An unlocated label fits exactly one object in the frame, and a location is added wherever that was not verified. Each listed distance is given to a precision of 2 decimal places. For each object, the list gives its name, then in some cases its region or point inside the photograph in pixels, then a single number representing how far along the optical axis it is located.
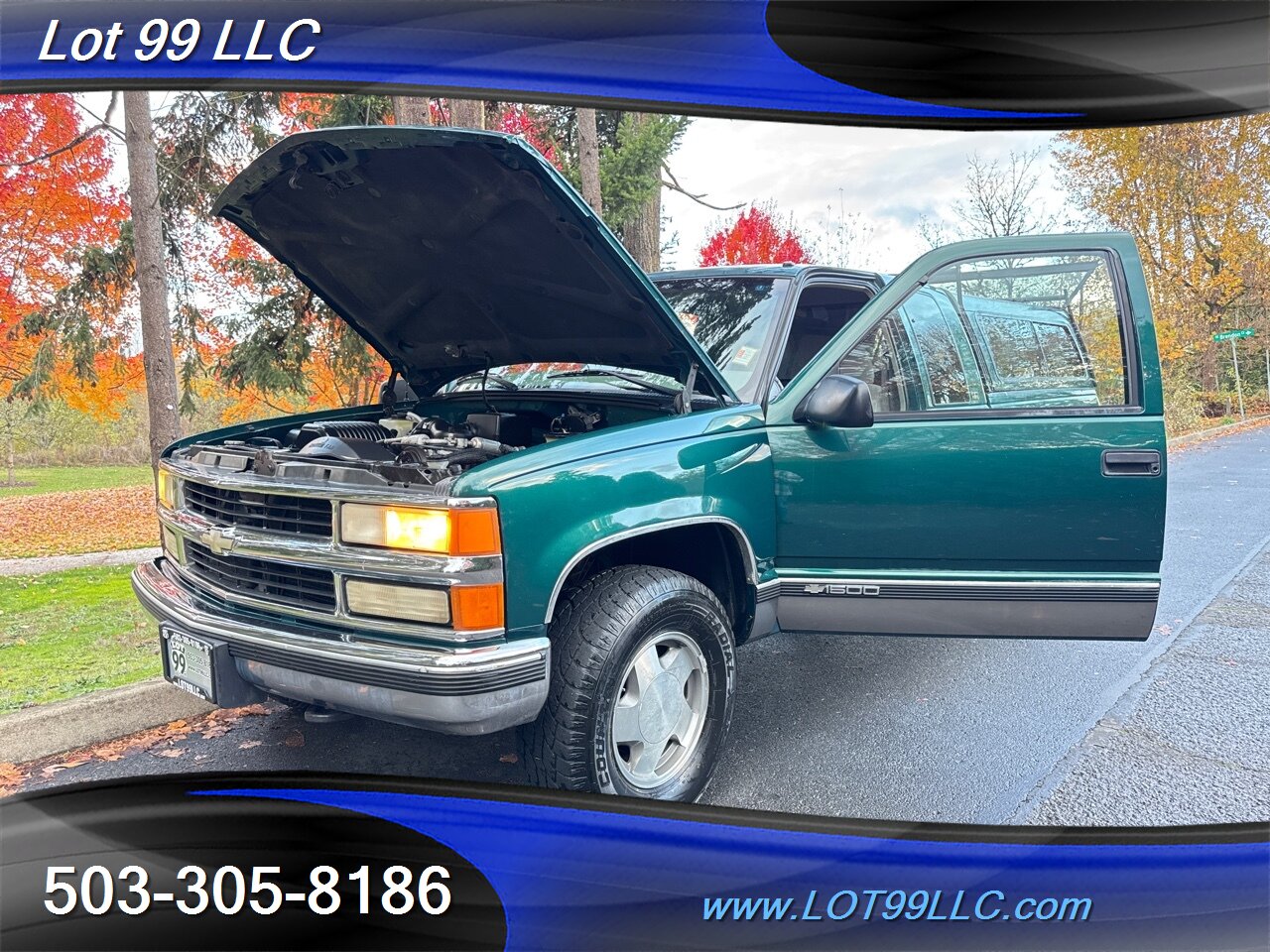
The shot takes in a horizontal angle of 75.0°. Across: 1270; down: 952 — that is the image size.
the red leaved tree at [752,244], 11.17
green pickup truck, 2.39
